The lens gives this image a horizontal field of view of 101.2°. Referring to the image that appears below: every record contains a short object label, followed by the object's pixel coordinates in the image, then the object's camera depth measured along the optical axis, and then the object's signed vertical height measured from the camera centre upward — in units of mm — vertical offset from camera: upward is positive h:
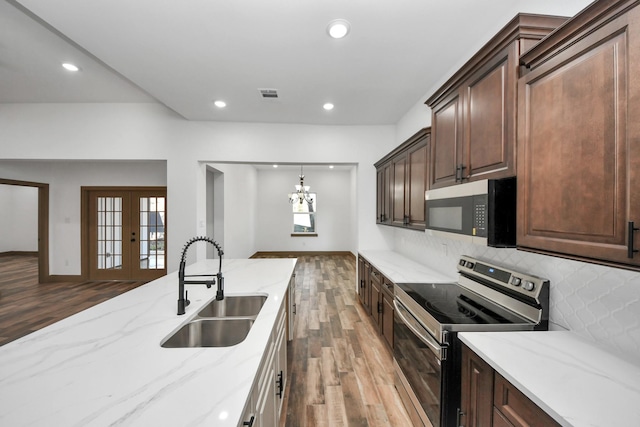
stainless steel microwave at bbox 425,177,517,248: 1395 +12
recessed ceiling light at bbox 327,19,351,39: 1913 +1389
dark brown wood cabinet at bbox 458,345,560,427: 943 -772
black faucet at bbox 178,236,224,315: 1534 -474
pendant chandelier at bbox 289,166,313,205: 7402 +535
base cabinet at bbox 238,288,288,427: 999 -836
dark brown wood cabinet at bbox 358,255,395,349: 2584 -972
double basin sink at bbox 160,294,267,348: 1479 -714
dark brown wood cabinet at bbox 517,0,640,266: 828 +284
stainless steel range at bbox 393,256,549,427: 1429 -610
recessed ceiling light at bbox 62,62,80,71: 2897 +1638
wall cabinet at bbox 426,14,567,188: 1300 +642
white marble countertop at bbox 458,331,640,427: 821 -614
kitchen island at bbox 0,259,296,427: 766 -590
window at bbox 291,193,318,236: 8891 -197
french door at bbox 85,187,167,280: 5598 -441
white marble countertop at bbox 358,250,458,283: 2438 -604
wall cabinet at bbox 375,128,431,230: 2561 +362
